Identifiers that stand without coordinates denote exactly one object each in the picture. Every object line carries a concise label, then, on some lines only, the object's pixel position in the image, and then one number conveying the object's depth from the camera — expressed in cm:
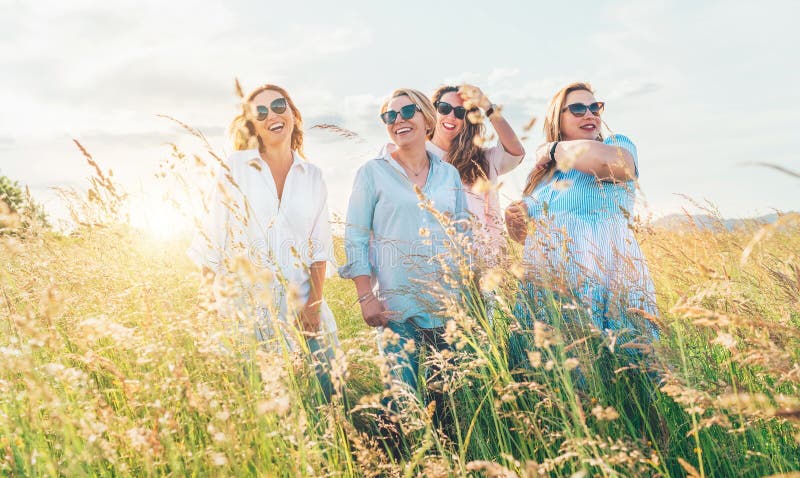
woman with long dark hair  428
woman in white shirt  327
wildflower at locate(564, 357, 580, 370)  153
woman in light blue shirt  310
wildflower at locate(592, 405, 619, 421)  153
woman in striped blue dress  252
